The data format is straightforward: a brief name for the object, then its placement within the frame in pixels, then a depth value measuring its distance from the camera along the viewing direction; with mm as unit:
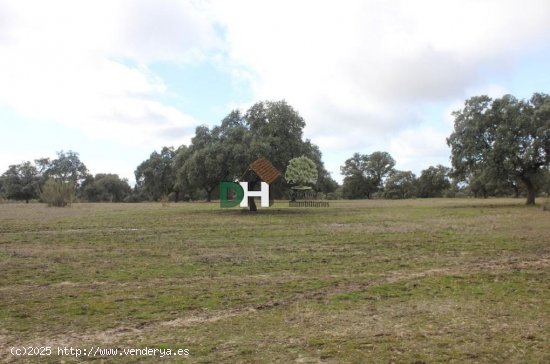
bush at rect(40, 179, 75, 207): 41594
